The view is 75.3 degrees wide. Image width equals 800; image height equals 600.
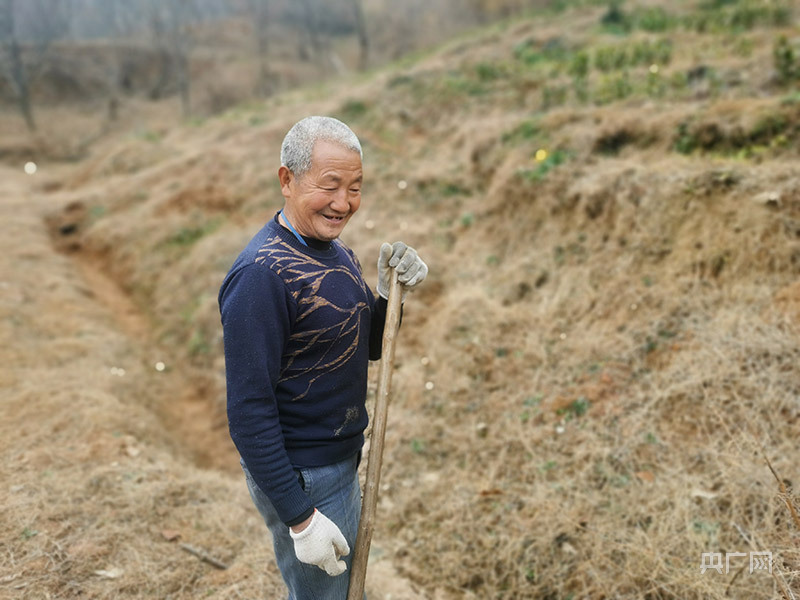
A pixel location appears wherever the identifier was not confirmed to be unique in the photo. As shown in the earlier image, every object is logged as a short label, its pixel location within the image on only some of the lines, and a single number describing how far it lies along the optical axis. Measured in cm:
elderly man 147
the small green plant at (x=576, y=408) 372
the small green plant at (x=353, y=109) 1184
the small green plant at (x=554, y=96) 764
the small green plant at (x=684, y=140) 497
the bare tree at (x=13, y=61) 2175
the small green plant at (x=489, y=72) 1023
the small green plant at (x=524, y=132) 661
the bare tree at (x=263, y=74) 2497
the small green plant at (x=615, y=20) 1091
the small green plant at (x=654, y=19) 968
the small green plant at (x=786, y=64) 536
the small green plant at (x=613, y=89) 674
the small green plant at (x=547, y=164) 573
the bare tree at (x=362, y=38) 2322
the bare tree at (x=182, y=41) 2373
